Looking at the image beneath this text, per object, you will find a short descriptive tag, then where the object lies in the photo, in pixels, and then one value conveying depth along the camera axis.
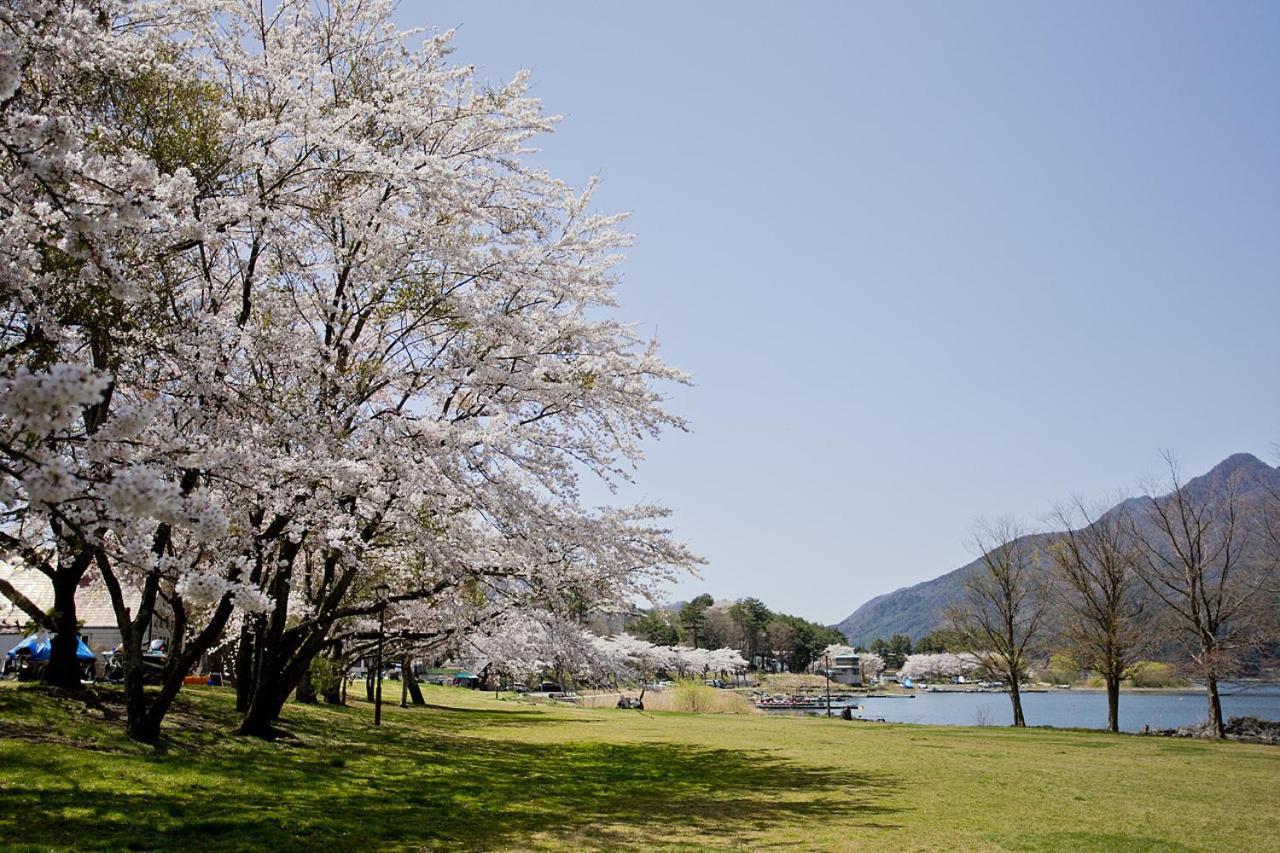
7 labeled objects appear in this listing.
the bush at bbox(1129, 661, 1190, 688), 28.44
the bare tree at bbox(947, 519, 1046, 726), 36.12
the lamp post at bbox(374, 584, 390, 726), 17.48
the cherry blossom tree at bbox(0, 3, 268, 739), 4.47
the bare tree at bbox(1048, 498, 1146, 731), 31.30
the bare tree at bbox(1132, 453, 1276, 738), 27.22
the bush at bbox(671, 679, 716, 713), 41.31
